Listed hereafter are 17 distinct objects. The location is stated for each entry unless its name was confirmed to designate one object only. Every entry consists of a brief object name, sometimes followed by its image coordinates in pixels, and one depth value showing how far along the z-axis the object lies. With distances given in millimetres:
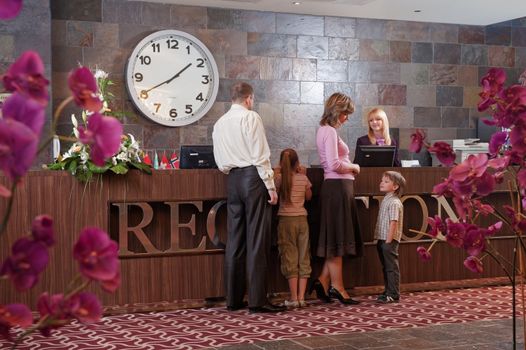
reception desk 5766
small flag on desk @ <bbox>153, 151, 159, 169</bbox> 8430
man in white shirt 5844
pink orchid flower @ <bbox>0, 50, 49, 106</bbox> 730
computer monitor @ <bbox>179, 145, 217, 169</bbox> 6363
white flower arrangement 5758
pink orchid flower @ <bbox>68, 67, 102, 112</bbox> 787
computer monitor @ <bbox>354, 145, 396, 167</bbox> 6832
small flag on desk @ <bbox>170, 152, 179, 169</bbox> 8688
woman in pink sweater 6258
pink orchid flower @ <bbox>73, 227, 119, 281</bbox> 739
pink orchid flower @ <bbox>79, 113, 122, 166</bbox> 767
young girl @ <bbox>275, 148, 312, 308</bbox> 6141
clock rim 8789
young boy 6344
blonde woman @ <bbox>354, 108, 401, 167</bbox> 7355
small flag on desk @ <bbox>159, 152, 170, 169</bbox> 8037
